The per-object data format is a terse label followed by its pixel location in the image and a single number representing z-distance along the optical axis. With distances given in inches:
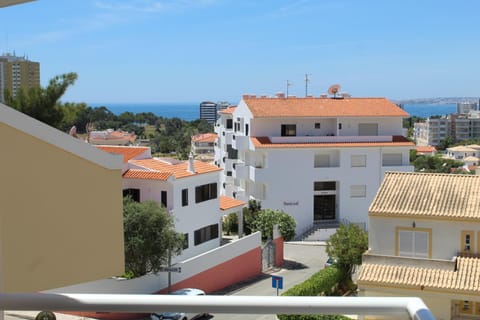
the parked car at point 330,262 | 1188.1
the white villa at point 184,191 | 1137.4
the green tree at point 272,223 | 1397.6
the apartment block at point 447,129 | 7091.5
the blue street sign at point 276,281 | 896.7
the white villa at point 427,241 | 806.5
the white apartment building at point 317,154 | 1752.0
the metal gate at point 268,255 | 1323.0
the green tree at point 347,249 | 1128.8
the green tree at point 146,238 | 971.9
